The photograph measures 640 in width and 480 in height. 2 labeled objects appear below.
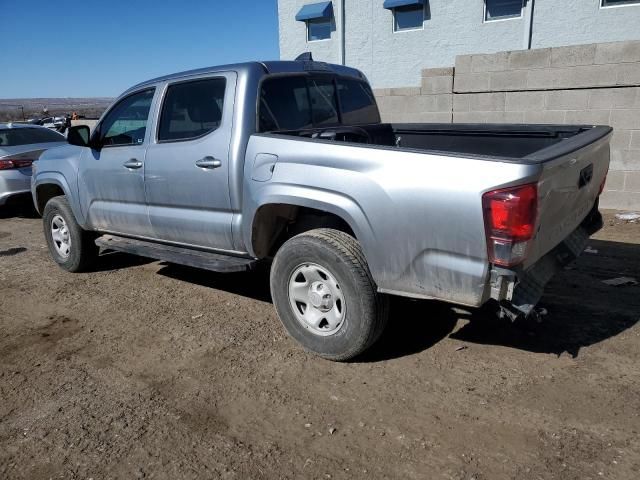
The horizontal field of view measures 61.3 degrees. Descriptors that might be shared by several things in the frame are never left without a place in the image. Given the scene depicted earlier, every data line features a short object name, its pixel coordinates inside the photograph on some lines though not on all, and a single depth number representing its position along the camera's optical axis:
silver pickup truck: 2.86
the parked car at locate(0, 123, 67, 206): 8.67
